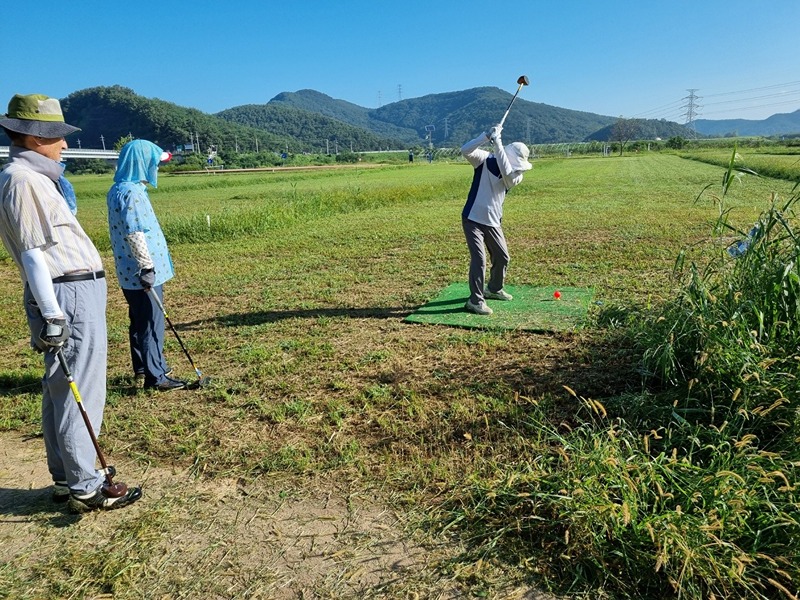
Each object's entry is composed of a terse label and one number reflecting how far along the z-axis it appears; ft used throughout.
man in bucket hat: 8.74
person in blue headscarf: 13.99
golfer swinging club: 19.60
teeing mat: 19.25
